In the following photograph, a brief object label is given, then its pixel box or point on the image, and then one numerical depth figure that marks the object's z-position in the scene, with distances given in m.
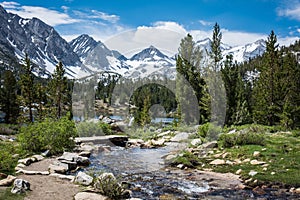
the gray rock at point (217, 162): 17.75
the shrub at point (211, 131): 26.96
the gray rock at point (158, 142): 29.83
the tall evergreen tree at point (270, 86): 34.91
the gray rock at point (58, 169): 15.36
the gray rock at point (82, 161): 18.32
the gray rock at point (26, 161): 16.34
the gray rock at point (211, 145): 23.17
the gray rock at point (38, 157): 17.98
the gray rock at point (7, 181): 11.31
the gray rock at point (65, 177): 13.70
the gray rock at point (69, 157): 17.80
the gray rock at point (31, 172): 14.11
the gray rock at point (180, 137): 31.53
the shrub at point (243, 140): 21.66
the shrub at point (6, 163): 13.36
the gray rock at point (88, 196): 10.59
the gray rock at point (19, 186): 10.52
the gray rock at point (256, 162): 16.49
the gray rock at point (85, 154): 21.44
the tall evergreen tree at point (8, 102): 48.19
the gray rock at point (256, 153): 18.11
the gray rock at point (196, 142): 25.62
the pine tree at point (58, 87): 38.03
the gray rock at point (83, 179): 12.86
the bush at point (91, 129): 33.28
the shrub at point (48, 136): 19.92
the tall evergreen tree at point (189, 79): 40.41
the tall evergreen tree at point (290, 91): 30.54
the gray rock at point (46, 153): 19.55
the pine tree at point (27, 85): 36.00
